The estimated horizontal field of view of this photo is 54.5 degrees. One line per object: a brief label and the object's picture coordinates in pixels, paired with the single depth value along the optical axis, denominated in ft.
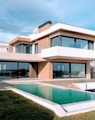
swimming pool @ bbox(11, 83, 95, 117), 14.68
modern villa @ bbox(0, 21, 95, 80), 41.74
